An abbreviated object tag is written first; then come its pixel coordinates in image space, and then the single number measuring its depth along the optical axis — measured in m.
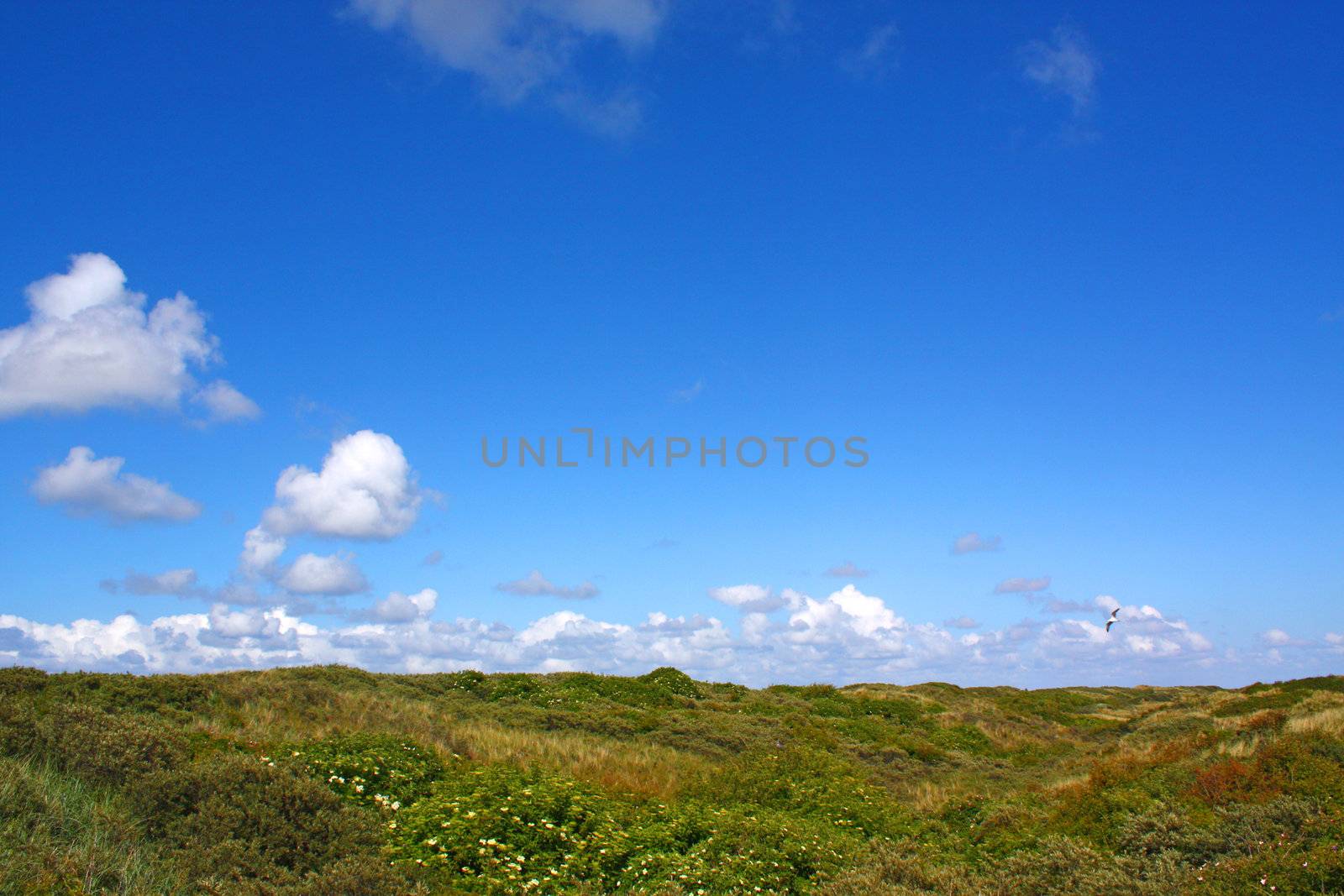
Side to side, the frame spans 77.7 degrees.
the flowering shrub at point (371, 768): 11.72
